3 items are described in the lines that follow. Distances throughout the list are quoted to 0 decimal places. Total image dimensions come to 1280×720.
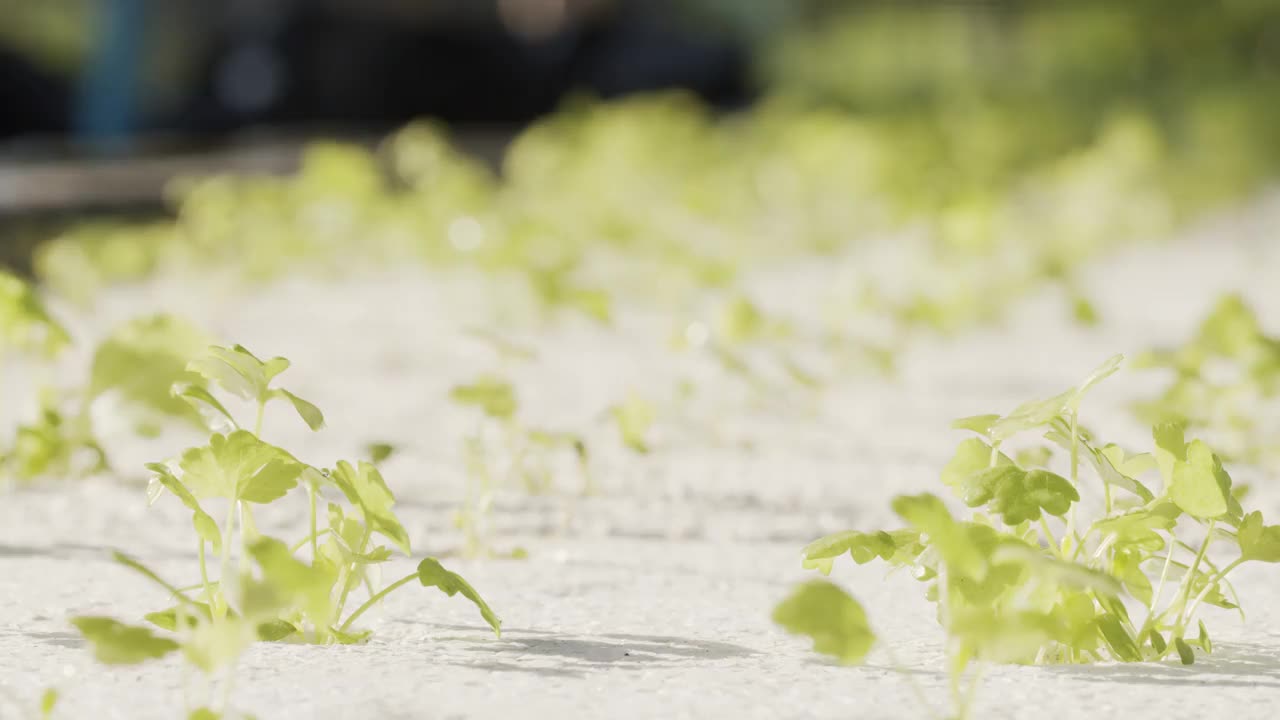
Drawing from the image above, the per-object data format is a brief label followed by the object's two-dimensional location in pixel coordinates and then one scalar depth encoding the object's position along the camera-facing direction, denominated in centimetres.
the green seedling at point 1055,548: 109
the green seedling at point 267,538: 112
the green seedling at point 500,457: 126
